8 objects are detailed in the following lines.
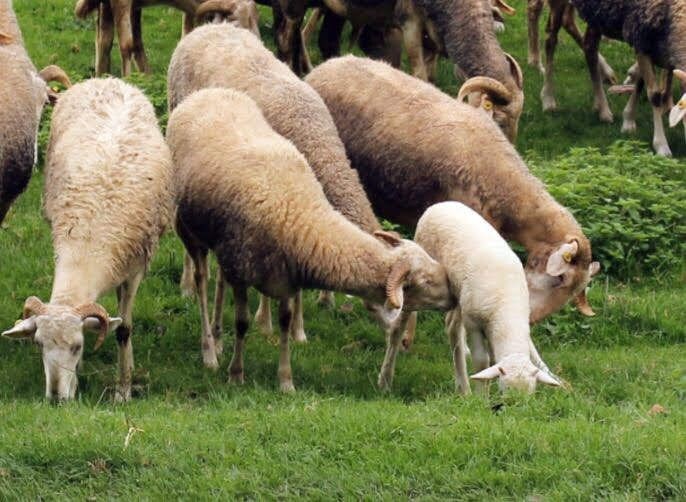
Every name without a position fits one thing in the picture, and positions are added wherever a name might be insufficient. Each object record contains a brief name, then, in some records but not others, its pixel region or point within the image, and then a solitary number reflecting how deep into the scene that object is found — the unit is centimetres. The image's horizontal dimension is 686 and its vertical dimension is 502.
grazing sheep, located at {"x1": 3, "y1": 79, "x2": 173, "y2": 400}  895
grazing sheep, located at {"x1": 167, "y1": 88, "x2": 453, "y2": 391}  934
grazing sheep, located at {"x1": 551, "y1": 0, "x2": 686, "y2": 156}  1486
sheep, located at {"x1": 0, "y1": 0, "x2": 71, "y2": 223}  1084
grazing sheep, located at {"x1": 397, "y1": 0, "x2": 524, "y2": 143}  1274
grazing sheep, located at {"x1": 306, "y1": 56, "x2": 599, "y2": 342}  1023
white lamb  883
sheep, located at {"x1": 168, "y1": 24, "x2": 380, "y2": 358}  1035
